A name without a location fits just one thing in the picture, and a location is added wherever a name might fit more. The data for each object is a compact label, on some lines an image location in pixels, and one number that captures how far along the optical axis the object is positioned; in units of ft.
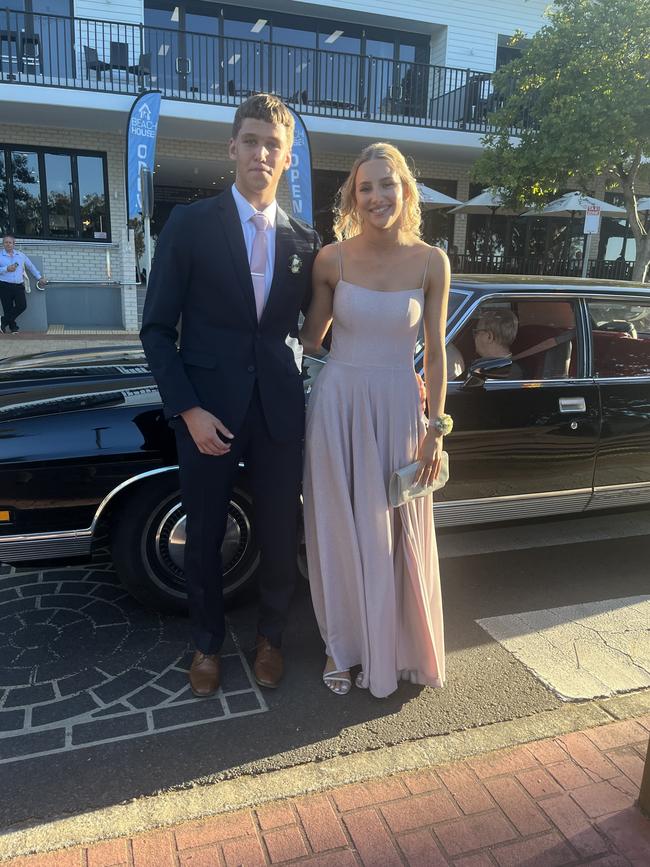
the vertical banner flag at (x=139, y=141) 34.50
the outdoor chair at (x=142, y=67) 40.14
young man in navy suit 7.43
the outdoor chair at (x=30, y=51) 40.57
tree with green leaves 35.29
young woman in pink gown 7.85
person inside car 11.72
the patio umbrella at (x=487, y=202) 45.83
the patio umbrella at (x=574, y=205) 44.37
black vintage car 9.16
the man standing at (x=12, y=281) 39.57
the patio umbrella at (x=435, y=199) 44.29
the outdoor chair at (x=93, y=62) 41.01
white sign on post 36.24
